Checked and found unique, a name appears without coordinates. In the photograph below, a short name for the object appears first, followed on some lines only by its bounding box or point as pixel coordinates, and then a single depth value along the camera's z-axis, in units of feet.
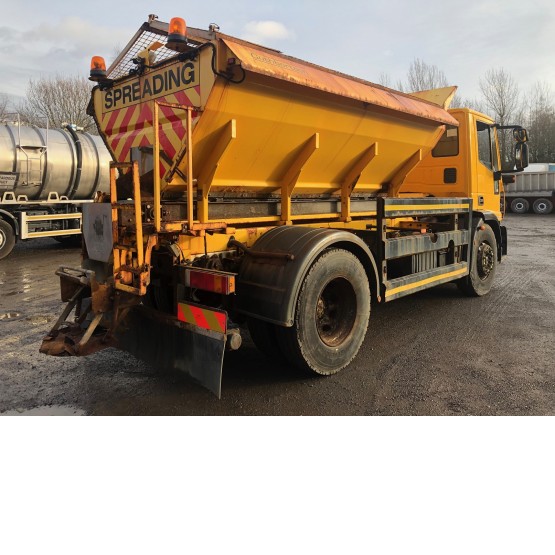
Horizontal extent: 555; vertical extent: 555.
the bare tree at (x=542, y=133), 123.24
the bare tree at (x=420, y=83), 96.94
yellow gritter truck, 11.75
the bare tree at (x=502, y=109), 114.93
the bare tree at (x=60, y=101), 90.99
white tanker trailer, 36.63
